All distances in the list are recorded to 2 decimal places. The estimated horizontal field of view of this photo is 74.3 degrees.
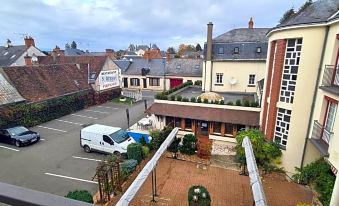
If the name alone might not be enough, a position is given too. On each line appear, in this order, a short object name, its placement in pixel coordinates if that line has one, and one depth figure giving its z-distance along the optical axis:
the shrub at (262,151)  14.39
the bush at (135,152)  14.71
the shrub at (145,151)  15.39
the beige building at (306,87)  11.32
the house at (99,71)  31.68
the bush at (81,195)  9.49
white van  16.36
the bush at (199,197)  9.44
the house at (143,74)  40.50
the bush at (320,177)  10.56
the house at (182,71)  37.54
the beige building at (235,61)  25.23
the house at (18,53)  36.72
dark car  18.09
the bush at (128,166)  13.57
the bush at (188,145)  16.39
